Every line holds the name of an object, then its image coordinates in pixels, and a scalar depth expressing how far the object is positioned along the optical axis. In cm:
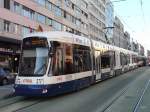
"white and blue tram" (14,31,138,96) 714
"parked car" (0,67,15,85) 1261
